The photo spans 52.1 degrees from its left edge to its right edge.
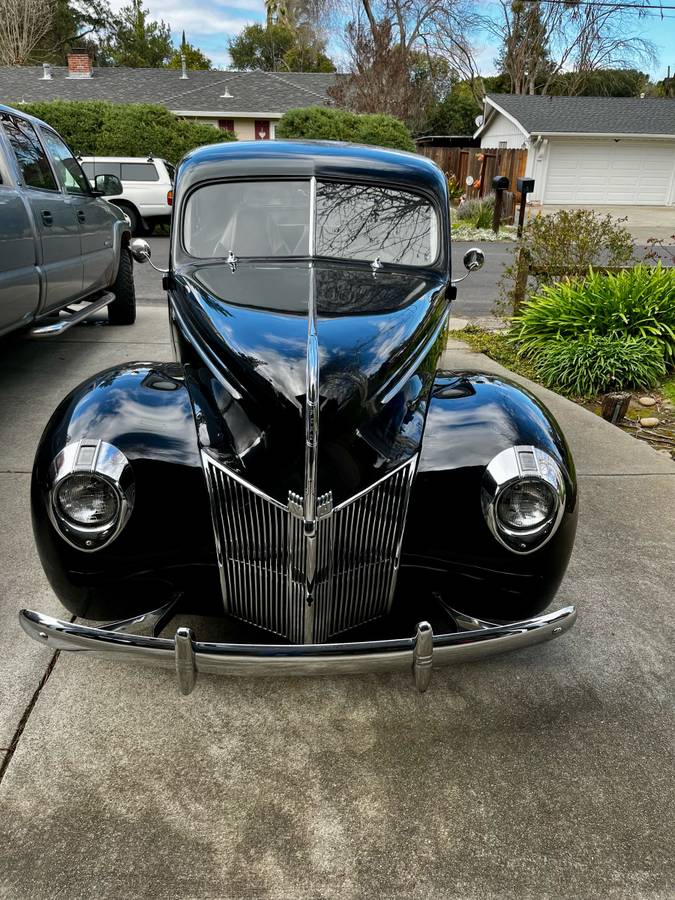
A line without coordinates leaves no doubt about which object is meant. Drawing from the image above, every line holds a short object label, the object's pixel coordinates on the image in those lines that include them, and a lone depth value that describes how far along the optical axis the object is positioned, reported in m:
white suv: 15.64
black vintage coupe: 2.01
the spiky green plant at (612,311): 6.26
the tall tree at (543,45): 36.22
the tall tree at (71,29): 43.50
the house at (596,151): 27.56
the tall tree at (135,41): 46.69
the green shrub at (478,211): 19.09
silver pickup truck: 4.77
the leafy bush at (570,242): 7.14
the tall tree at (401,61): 27.72
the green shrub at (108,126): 18.66
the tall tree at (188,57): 46.50
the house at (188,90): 28.05
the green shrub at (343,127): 20.36
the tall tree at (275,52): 47.09
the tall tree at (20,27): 36.88
